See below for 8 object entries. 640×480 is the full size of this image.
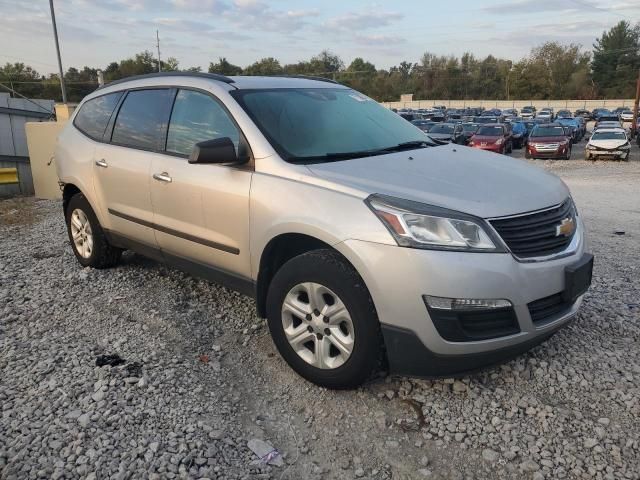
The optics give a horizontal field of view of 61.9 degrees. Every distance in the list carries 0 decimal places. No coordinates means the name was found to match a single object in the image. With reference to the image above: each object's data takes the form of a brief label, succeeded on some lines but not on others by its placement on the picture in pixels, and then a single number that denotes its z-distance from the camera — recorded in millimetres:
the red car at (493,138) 22328
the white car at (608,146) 21234
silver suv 2666
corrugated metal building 15445
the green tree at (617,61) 82375
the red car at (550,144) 21891
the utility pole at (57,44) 20862
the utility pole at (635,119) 35375
